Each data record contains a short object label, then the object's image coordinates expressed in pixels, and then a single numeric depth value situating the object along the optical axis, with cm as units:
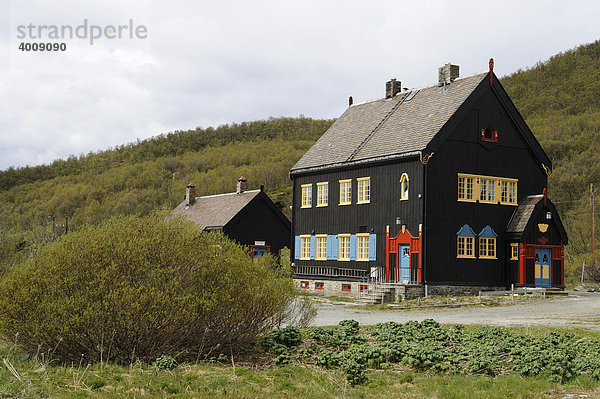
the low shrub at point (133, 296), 1176
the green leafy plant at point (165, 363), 1141
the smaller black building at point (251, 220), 4169
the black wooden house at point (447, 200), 2952
